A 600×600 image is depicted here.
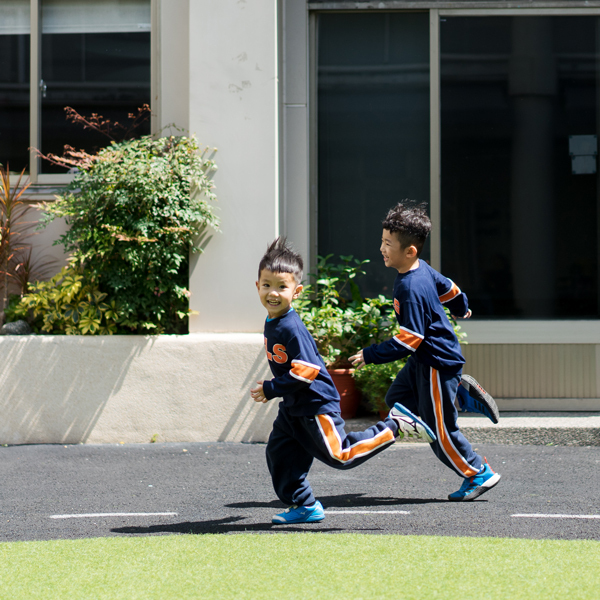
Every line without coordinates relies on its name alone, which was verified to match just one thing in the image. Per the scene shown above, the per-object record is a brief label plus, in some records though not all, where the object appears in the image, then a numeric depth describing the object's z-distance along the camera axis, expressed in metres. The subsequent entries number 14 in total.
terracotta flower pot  12.45
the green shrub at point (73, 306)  12.30
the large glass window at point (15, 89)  14.12
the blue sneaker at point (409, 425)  7.79
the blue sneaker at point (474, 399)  8.67
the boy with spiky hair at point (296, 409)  7.30
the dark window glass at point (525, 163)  13.93
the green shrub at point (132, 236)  11.98
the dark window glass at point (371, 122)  14.15
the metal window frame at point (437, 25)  13.79
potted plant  12.29
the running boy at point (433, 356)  8.30
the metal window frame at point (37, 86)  13.67
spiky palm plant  13.04
